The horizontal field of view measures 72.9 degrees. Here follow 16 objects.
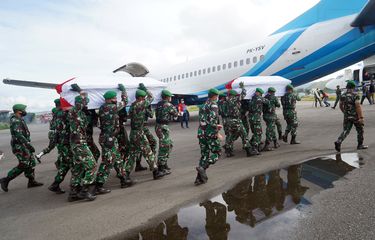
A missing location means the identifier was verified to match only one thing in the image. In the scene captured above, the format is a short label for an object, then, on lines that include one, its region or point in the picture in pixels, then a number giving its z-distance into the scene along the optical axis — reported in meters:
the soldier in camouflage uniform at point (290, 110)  7.28
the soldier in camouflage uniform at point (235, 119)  6.28
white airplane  9.59
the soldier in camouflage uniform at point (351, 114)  5.89
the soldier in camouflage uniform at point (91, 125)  4.78
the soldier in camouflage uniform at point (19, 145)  4.94
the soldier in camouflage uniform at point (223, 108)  6.60
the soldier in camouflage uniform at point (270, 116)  6.96
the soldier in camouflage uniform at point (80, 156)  4.16
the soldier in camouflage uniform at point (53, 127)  5.47
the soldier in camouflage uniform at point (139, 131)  4.91
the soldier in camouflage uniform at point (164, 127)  5.16
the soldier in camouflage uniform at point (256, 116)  6.68
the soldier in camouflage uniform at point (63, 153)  4.73
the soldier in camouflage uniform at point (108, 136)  4.40
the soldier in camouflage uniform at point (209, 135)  4.66
